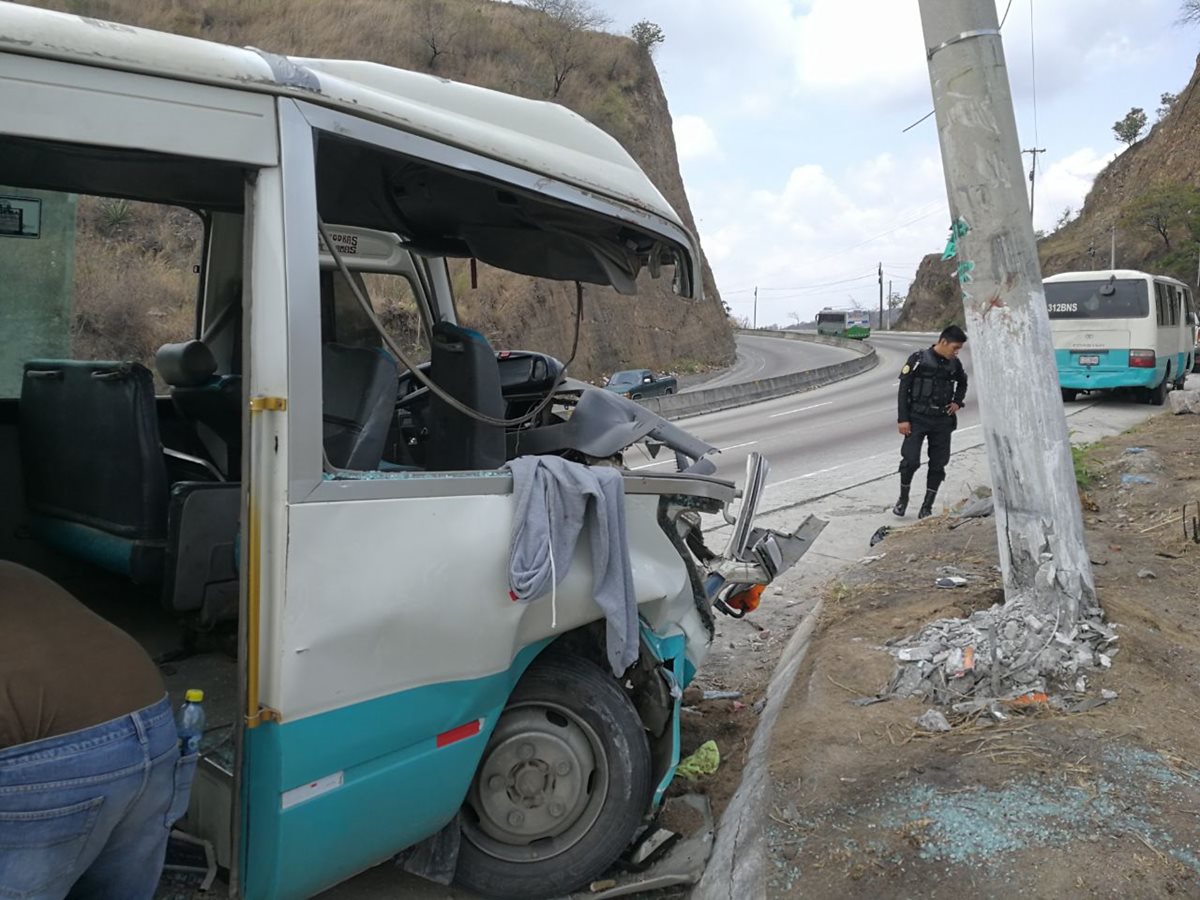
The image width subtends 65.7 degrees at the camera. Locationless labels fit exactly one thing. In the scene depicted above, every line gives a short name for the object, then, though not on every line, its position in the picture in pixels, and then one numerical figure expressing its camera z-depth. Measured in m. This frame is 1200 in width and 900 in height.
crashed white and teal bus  2.27
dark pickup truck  25.53
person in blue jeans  1.71
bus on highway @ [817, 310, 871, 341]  64.61
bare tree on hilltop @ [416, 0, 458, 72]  44.38
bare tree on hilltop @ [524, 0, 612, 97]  46.12
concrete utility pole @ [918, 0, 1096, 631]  4.16
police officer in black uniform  8.65
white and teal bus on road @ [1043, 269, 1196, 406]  17.19
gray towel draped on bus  2.69
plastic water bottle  2.02
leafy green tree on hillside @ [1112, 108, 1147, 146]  62.50
